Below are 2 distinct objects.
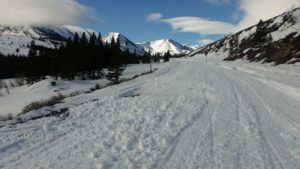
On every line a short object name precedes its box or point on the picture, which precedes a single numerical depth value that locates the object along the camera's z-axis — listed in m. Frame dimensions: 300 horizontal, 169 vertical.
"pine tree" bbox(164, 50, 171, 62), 88.84
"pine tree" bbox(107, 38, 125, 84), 30.68
